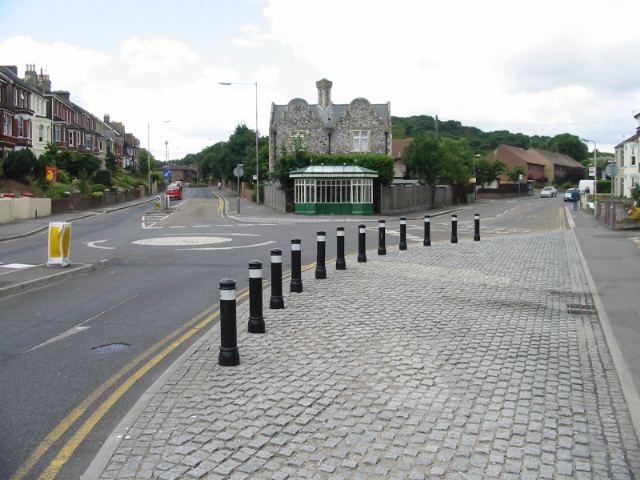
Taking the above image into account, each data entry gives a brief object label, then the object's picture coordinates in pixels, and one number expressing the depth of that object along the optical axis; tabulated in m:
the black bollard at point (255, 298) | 7.35
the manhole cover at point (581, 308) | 9.52
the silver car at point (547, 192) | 82.94
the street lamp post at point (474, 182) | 71.59
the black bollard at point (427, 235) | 18.75
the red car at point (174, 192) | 64.19
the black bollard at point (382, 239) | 15.97
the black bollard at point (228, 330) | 6.29
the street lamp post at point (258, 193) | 54.31
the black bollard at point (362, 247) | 14.59
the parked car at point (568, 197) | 63.62
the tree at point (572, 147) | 150.12
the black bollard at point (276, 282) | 8.84
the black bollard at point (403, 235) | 17.42
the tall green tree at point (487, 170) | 85.25
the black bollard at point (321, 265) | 11.90
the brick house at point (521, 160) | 112.50
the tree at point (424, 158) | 47.91
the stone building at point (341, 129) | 49.94
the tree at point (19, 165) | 38.78
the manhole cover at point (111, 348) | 7.18
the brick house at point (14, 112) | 48.08
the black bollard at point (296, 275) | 10.40
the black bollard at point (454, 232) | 20.17
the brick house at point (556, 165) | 123.06
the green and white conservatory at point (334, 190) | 39.31
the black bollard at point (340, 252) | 13.10
